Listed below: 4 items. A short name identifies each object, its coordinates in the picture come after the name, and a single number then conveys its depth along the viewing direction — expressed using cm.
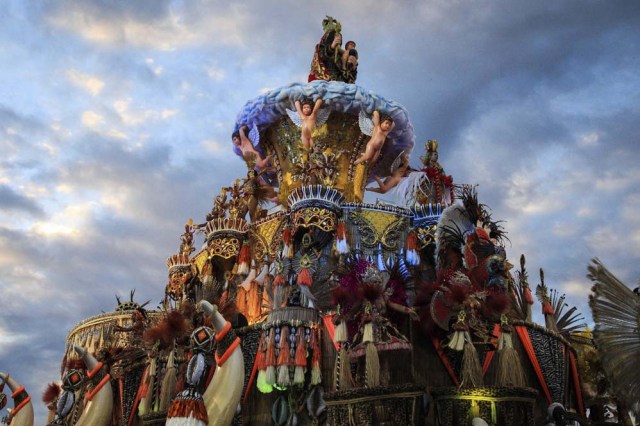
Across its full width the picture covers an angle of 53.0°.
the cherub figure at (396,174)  2044
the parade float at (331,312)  962
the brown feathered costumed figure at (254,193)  1761
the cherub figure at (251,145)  1908
